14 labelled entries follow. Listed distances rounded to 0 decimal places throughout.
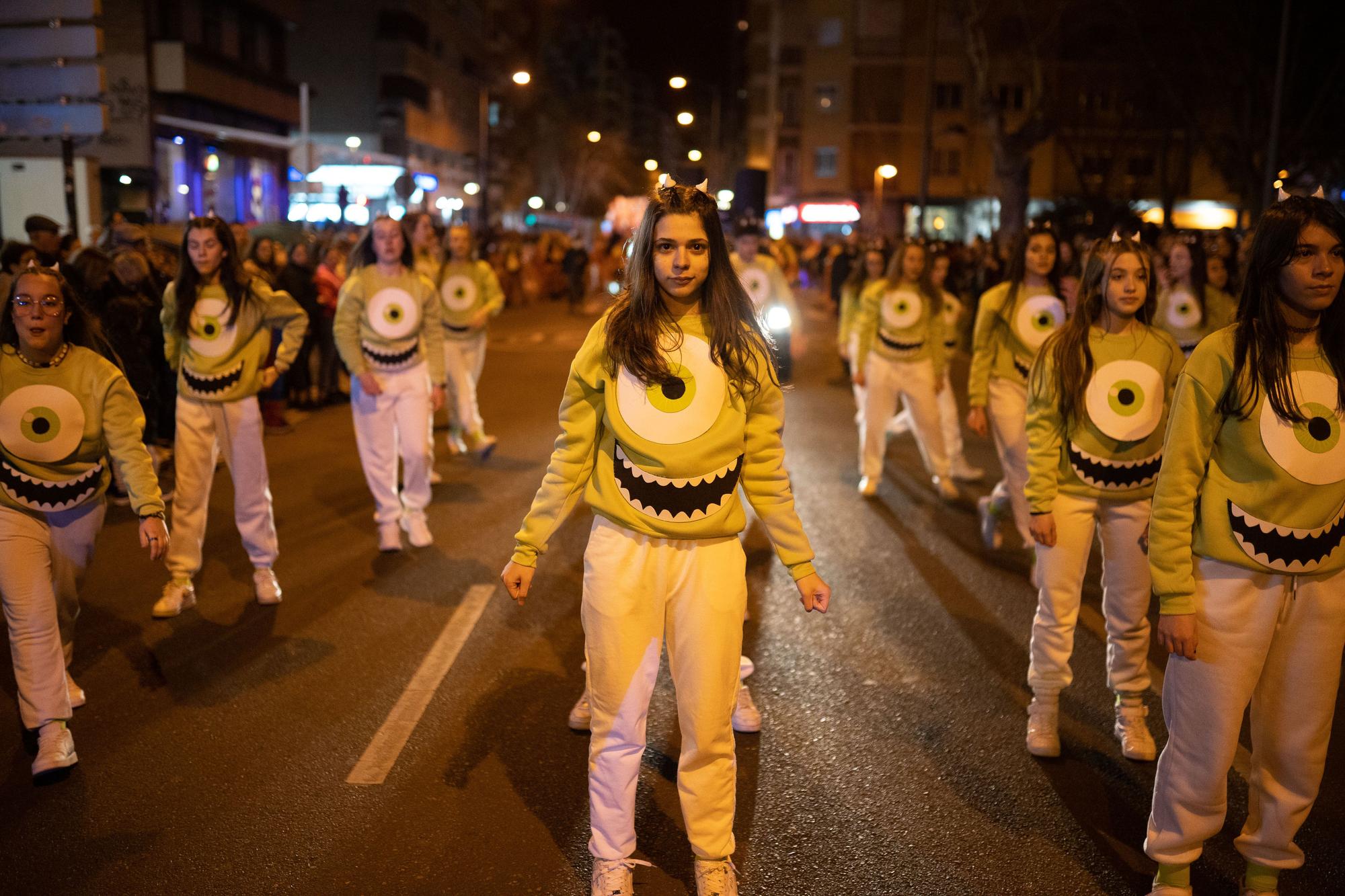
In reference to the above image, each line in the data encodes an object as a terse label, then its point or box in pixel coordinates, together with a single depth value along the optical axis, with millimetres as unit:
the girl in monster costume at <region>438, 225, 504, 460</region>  11445
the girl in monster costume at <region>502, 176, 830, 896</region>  3562
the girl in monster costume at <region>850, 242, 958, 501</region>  9984
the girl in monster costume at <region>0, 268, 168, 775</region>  4617
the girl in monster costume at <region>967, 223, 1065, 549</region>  7188
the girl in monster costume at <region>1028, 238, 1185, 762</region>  4848
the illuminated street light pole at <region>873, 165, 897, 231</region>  47844
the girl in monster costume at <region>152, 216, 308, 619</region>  6594
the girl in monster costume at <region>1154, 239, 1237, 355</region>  9289
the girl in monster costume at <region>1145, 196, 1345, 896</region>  3520
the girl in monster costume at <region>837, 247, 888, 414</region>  11773
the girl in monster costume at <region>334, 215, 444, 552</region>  7934
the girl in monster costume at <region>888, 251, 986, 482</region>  11102
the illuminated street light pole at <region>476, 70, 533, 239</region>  45312
